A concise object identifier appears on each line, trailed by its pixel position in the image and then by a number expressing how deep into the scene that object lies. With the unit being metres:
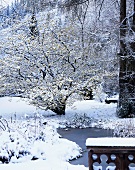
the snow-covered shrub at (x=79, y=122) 11.86
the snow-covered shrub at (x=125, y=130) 8.96
